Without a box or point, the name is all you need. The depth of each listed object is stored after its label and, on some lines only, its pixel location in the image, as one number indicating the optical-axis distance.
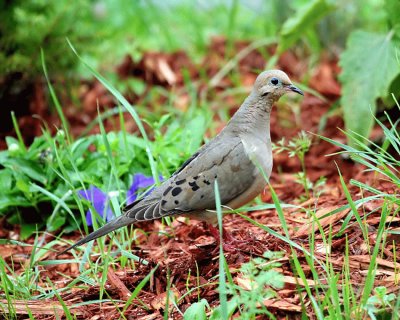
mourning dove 7.53
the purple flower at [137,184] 9.11
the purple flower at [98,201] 8.87
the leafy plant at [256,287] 5.50
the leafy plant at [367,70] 9.55
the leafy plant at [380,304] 5.59
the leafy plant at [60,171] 9.14
